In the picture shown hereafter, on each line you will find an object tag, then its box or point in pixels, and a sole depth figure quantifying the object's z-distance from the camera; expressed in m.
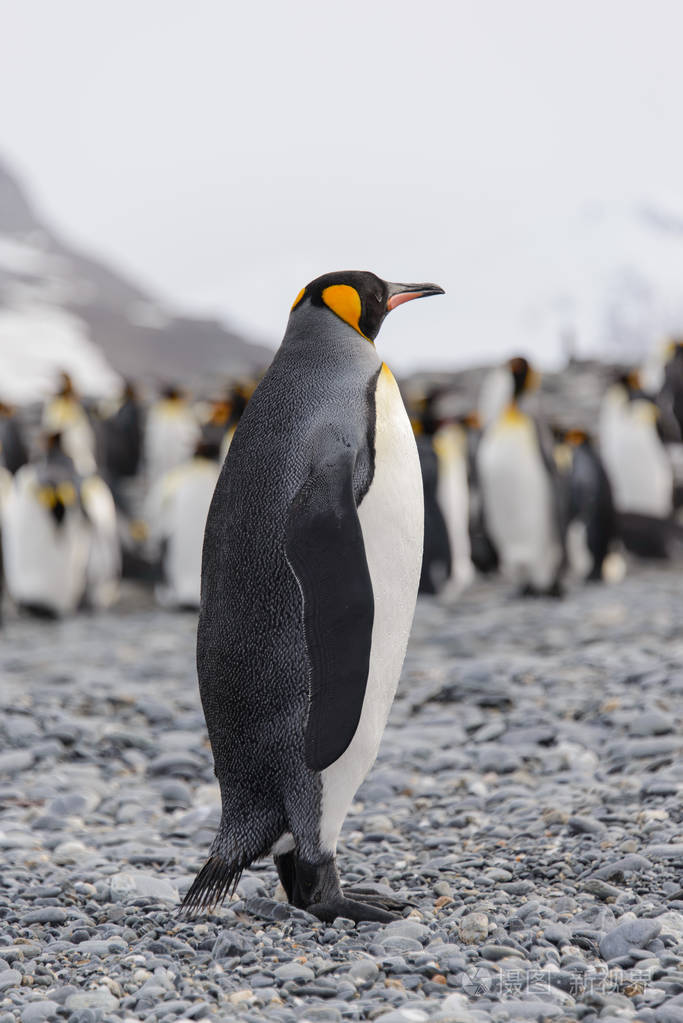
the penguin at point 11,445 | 29.11
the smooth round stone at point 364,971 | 4.43
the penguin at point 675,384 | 31.09
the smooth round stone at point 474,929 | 4.79
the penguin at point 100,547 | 21.87
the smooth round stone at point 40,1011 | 4.18
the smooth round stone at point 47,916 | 5.35
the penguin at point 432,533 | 18.55
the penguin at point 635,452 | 26.92
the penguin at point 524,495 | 18.67
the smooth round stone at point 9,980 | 4.51
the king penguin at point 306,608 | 4.97
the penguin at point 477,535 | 24.09
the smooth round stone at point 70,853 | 6.44
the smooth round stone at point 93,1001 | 4.24
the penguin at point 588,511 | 20.89
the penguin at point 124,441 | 36.41
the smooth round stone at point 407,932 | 4.88
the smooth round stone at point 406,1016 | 3.93
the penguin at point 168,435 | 33.00
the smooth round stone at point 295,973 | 4.46
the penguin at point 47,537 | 20.25
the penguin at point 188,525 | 19.86
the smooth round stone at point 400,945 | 4.74
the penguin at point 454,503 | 19.16
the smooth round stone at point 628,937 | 4.57
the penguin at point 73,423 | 30.47
